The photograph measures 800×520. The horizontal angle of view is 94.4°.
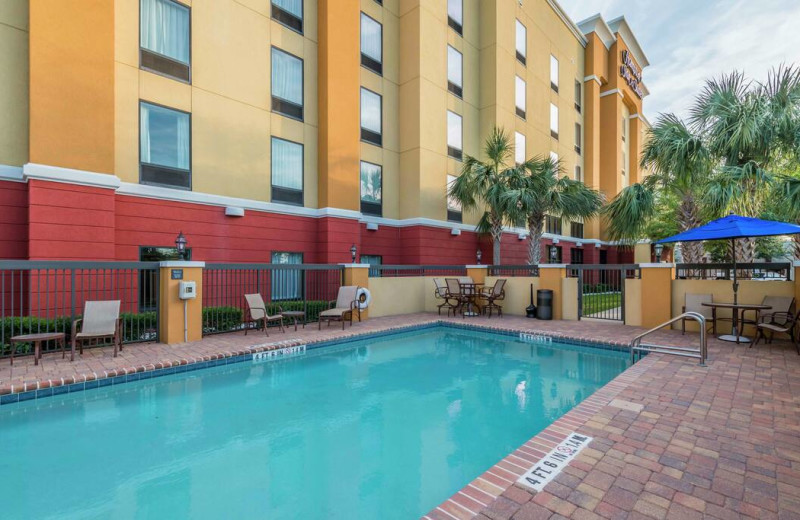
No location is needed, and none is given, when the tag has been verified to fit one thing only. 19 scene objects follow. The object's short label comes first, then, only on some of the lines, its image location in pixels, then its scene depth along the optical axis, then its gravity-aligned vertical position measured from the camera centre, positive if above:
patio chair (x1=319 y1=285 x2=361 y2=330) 9.07 -1.01
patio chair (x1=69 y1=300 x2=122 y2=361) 5.90 -0.98
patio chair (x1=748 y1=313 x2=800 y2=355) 5.98 -1.11
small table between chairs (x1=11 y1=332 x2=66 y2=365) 5.21 -1.09
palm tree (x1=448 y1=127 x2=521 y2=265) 12.69 +2.70
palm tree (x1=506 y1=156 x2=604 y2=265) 12.46 +2.22
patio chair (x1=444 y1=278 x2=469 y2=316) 11.08 -0.96
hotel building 7.49 +3.97
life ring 9.64 -0.94
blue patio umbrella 6.22 +0.56
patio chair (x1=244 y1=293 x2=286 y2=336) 7.94 -1.07
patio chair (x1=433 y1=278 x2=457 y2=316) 11.33 -1.04
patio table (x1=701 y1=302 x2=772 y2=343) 6.50 -1.05
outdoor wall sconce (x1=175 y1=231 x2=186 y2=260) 7.36 +0.38
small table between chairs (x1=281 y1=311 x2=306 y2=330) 8.27 -1.18
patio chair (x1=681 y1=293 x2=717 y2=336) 7.66 -0.93
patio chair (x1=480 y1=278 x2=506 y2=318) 10.88 -0.98
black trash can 10.25 -1.17
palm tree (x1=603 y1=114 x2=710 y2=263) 8.88 +2.09
